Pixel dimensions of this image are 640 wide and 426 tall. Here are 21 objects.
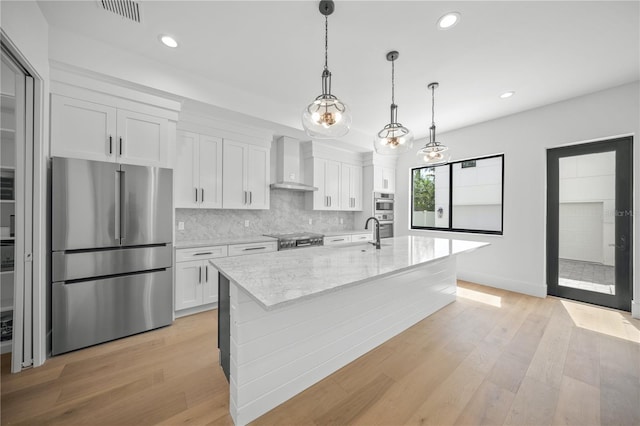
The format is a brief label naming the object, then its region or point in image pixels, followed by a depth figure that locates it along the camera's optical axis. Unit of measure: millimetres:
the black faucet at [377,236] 2498
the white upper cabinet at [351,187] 4938
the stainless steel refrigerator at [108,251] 2137
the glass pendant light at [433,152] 2850
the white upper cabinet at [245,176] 3516
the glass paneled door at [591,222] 3119
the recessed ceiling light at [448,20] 1958
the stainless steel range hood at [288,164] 4133
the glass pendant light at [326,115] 1757
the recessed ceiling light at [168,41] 2259
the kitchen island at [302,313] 1374
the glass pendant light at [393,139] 2336
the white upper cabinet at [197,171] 3146
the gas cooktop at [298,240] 3612
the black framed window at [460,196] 4309
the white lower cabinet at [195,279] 2869
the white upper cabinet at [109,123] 2219
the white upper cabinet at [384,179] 5133
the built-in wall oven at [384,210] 5149
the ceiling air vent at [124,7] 1870
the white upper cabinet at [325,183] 4492
